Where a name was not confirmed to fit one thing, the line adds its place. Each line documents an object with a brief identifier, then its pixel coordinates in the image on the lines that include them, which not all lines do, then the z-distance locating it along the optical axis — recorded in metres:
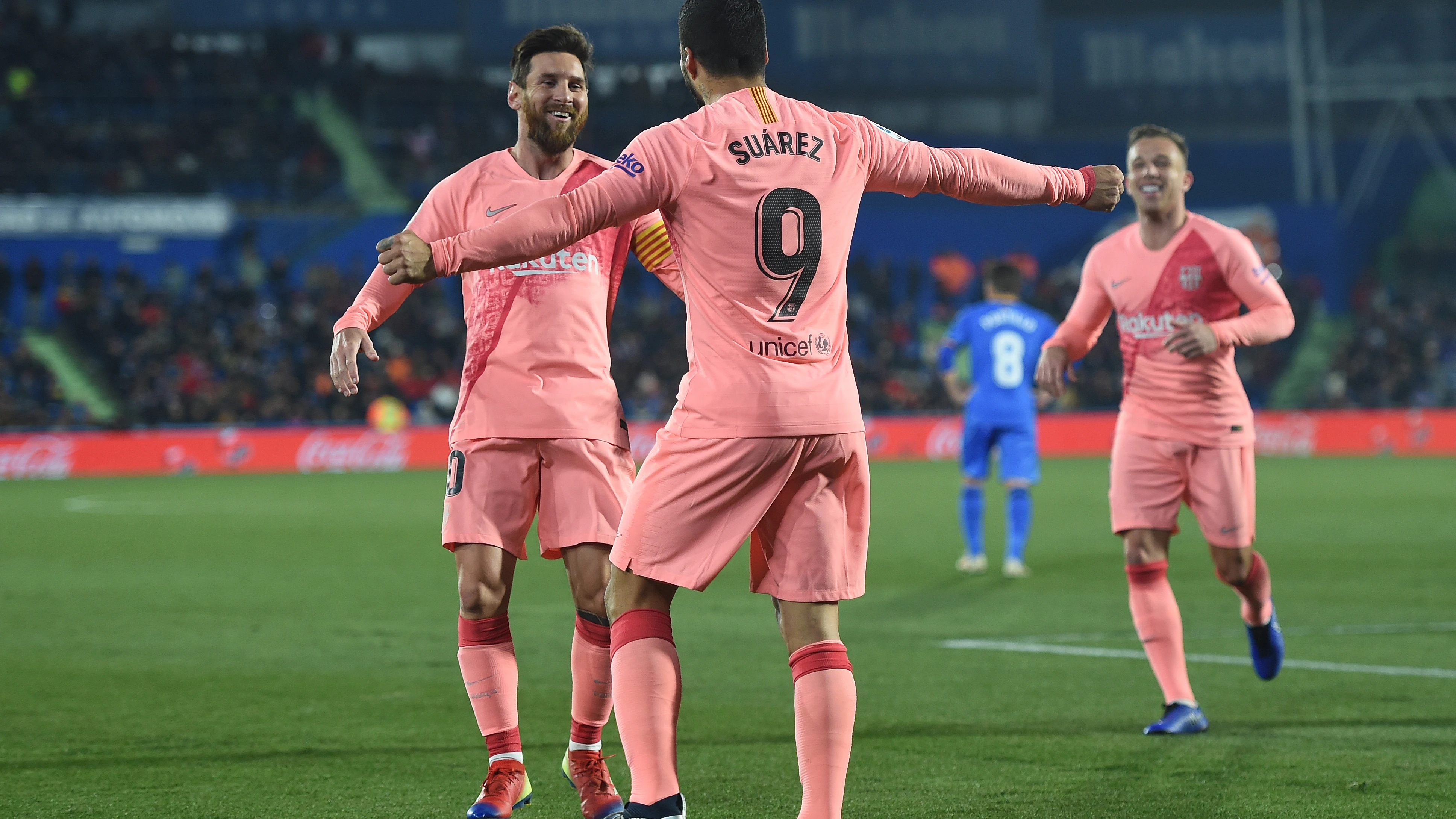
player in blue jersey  24.89
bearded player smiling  10.10
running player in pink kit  13.00
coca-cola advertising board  51.25
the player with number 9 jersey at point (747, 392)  7.69
